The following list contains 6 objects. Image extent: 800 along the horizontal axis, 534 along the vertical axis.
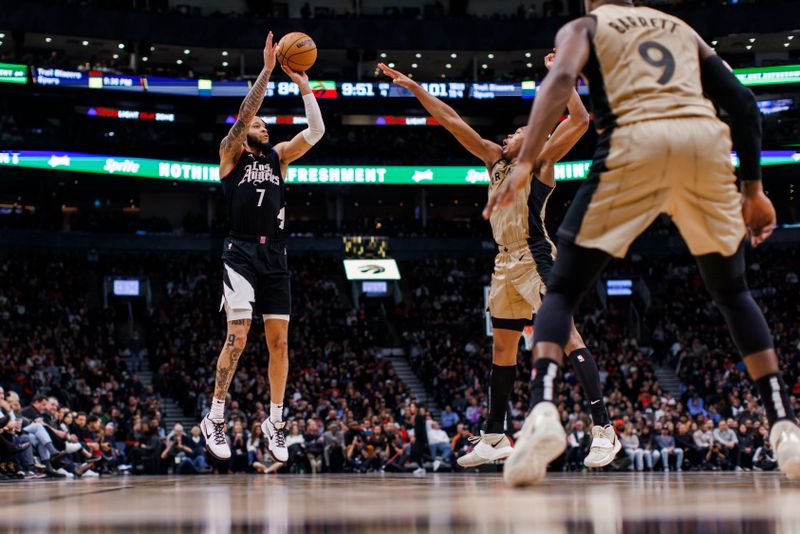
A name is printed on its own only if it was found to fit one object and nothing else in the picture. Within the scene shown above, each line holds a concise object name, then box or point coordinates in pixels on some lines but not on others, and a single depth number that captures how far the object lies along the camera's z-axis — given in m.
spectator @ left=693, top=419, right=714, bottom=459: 17.95
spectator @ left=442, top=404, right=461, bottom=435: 20.53
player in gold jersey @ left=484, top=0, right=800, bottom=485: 3.54
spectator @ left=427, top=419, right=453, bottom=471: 17.78
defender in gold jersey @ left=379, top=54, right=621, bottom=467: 6.19
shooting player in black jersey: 6.63
